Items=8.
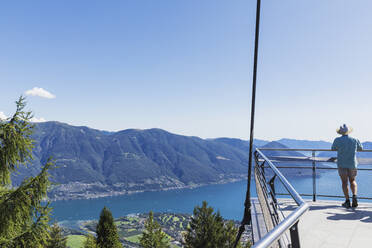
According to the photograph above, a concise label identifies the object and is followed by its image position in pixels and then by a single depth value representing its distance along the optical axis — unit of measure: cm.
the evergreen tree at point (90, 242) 2238
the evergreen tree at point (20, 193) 584
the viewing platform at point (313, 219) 141
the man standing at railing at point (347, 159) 488
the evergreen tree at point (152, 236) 3256
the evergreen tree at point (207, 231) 2725
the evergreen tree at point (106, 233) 2461
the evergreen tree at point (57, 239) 2520
